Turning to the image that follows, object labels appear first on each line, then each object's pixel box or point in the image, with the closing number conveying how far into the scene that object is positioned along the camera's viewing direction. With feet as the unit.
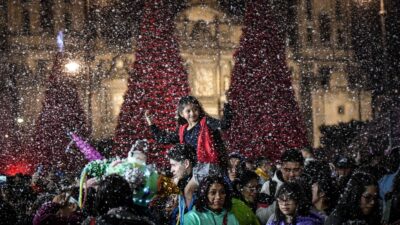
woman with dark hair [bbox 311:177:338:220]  17.97
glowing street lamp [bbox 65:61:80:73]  123.42
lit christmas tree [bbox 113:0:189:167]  43.55
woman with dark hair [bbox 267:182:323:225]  15.10
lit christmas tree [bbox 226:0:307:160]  54.70
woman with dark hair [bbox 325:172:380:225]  13.69
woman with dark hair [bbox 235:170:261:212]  20.39
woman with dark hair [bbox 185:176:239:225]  14.78
